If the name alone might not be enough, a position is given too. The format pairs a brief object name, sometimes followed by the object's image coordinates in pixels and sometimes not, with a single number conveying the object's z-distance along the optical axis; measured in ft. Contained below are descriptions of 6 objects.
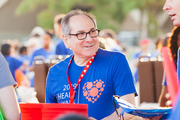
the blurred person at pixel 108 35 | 28.74
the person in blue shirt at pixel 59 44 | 25.78
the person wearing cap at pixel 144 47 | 50.70
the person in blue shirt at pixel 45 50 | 36.83
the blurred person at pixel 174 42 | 17.45
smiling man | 11.60
